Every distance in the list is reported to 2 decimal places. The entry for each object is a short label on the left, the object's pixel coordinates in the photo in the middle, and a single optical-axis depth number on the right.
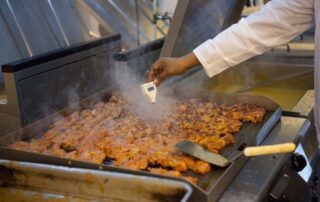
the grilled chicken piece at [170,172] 1.25
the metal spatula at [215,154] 1.10
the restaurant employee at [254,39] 1.67
